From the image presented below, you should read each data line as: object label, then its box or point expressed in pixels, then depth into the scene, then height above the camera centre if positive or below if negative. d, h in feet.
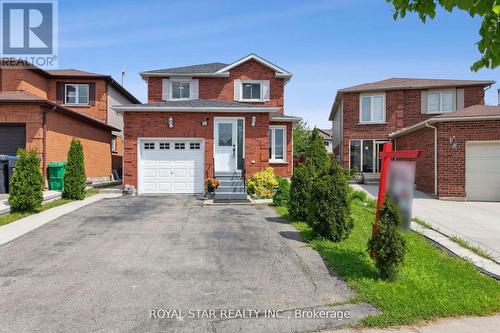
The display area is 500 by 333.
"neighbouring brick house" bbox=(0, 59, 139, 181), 47.34 +7.50
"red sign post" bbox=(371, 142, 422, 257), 16.85 +0.03
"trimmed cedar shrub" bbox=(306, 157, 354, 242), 22.34 -2.84
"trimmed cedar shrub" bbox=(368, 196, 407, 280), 15.26 -3.56
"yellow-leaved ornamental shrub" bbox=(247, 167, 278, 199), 45.88 -2.76
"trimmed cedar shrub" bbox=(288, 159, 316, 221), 29.09 -2.17
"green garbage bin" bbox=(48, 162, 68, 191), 47.77 -1.76
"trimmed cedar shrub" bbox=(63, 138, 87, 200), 42.37 -1.33
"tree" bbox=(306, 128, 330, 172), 30.81 +1.04
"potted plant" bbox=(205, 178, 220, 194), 44.78 -2.78
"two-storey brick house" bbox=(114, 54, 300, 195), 48.67 +2.91
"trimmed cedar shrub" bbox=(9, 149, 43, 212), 32.14 -1.94
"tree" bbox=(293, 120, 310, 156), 124.16 +9.83
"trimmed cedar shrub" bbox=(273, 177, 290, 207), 38.82 -3.46
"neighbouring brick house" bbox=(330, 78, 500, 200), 67.67 +11.05
